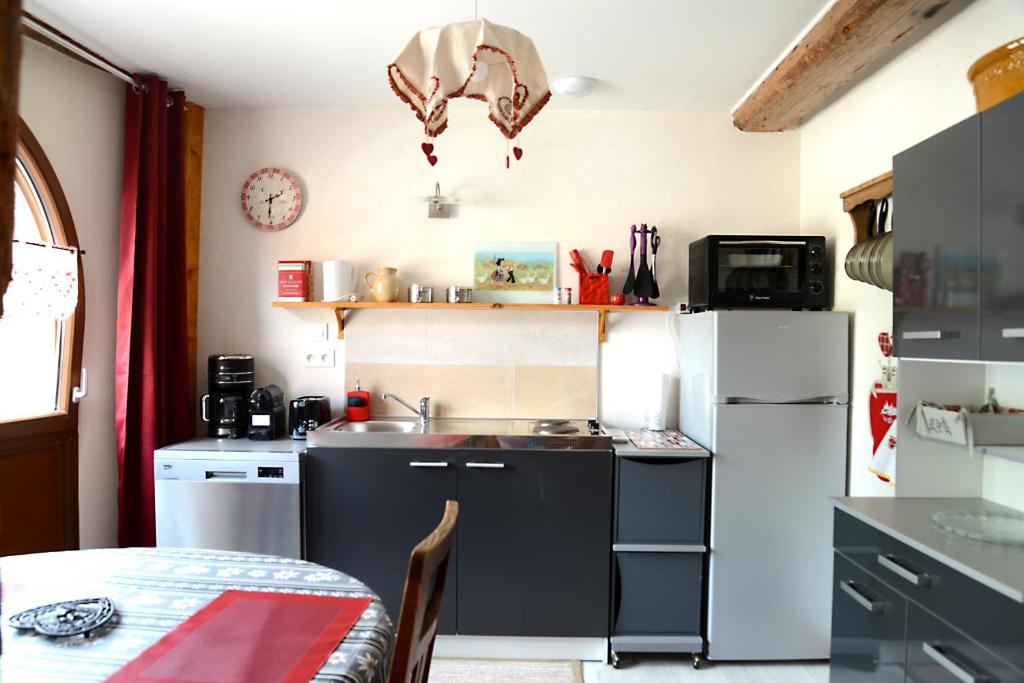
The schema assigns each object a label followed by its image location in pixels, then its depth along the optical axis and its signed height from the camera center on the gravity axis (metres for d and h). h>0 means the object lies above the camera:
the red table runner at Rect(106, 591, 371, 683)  1.13 -0.61
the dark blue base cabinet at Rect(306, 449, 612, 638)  2.71 -0.85
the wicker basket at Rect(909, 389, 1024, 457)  1.83 -0.25
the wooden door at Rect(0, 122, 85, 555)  2.40 -0.28
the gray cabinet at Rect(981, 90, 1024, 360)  1.50 +0.28
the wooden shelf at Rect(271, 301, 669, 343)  3.06 +0.15
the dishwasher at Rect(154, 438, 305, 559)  2.70 -0.72
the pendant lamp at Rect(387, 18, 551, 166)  1.36 +0.60
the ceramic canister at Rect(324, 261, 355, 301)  3.14 +0.28
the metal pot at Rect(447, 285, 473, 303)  3.15 +0.22
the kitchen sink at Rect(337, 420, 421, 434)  3.16 -0.46
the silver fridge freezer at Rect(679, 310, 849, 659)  2.66 -0.58
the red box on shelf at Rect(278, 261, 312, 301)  3.16 +0.28
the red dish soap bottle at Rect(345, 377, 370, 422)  3.18 -0.36
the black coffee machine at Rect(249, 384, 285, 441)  2.98 -0.39
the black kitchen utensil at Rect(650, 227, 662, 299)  3.16 +0.41
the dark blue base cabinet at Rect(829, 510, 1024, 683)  1.41 -0.72
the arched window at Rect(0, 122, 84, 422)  2.38 +0.12
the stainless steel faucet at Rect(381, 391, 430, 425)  3.17 -0.37
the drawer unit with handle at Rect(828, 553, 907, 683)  1.72 -0.84
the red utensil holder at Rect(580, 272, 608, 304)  3.15 +0.25
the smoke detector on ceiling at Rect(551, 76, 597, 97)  2.86 +1.19
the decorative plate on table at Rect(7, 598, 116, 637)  1.26 -0.60
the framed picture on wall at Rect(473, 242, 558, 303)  3.26 +0.36
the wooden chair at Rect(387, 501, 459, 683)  1.15 -0.51
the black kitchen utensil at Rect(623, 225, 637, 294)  3.19 +0.32
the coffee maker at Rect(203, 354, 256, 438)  3.01 -0.30
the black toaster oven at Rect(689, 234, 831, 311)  2.79 +0.31
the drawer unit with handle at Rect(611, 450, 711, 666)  2.70 -0.92
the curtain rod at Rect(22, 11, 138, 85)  2.33 +1.17
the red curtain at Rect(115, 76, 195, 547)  2.82 +0.13
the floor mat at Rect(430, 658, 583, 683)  2.61 -1.43
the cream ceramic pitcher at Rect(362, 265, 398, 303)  3.11 +0.26
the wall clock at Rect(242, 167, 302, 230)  3.28 +0.72
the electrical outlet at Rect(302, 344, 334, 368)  3.28 -0.11
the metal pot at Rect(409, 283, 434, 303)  3.14 +0.22
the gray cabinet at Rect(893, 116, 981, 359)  1.65 +0.28
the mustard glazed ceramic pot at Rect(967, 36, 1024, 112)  1.58 +0.71
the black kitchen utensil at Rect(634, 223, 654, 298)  3.15 +0.31
